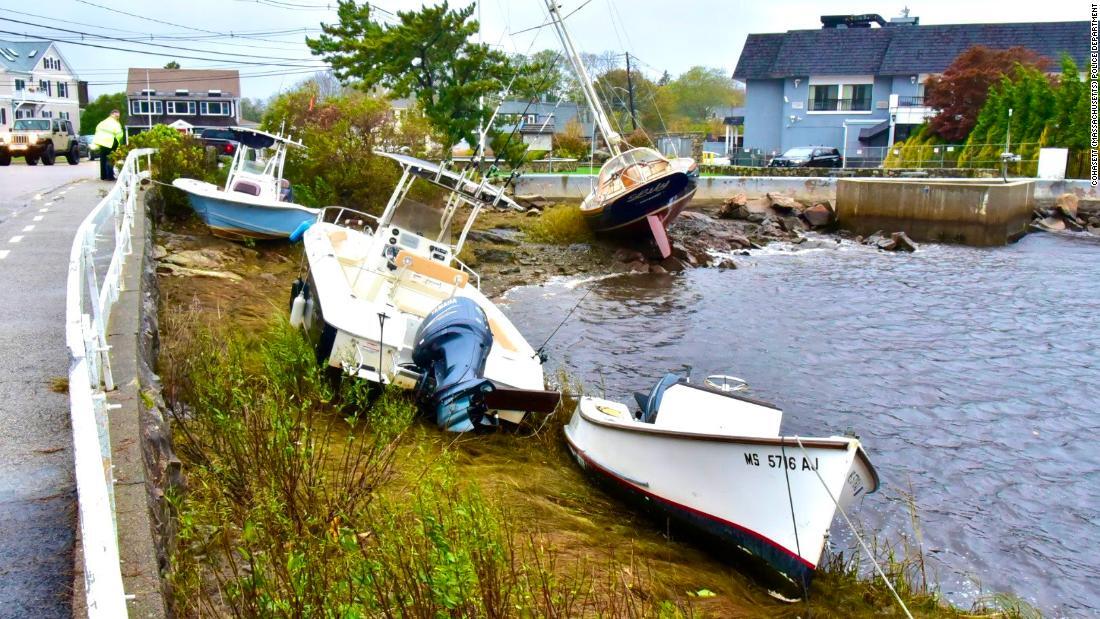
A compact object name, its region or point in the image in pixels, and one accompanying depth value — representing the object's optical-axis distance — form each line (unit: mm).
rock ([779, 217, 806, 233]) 33769
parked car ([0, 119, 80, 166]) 34469
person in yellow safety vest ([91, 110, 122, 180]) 23453
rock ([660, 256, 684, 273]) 25633
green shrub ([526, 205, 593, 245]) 27969
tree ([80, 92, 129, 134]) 89000
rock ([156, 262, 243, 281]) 14460
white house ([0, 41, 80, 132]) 69438
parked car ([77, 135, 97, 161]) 47628
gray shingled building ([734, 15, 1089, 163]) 56281
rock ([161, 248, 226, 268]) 15328
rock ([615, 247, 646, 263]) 25953
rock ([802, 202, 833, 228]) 34781
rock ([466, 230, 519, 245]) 26734
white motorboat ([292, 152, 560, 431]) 9594
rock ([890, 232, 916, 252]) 30203
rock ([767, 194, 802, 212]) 35594
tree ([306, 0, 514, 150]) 30375
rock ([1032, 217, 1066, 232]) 34531
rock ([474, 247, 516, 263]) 24828
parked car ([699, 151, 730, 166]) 48166
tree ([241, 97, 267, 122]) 113750
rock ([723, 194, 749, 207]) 35094
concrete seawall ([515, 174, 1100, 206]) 37406
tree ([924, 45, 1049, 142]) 48594
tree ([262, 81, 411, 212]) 22609
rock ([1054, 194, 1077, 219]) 35562
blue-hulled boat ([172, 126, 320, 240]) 18234
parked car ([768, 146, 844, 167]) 47406
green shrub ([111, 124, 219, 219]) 19297
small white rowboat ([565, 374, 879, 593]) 7402
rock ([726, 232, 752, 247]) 29938
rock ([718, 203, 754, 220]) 34750
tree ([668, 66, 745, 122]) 116188
